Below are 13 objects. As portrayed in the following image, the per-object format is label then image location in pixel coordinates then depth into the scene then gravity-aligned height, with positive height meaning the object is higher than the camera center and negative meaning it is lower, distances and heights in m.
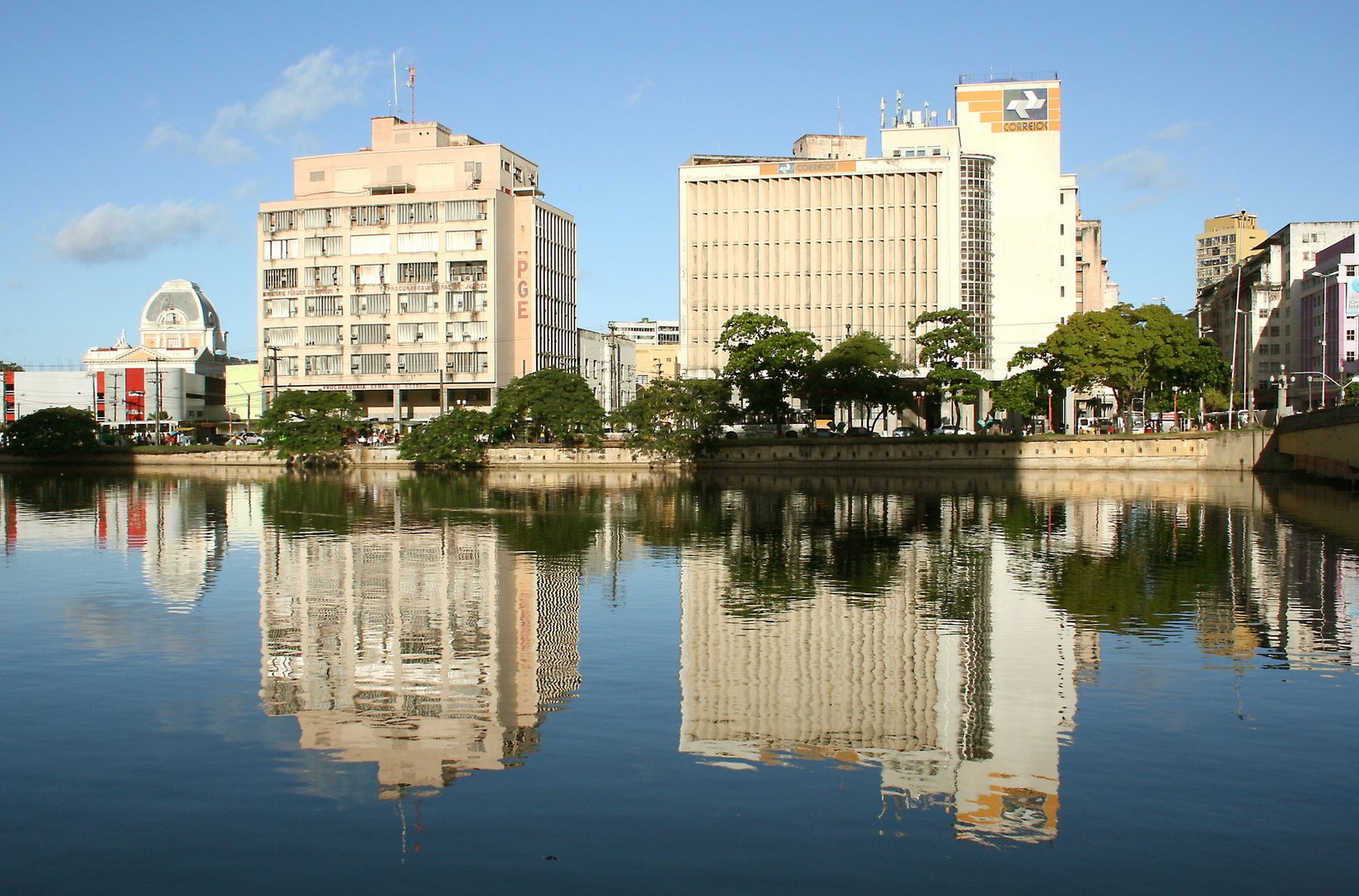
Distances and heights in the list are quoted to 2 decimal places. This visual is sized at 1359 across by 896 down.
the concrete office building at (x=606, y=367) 153.75 +10.59
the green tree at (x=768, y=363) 93.69 +6.34
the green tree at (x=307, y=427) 99.31 +1.57
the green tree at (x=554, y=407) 96.25 +3.07
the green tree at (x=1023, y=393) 96.50 +4.07
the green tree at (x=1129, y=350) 88.81 +6.93
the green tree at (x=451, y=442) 95.88 +0.29
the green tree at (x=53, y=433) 103.19 +1.20
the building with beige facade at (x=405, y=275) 120.50 +17.33
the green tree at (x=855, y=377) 92.62 +5.18
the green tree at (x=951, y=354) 95.12 +7.18
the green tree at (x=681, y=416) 92.81 +2.24
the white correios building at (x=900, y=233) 116.50 +20.67
